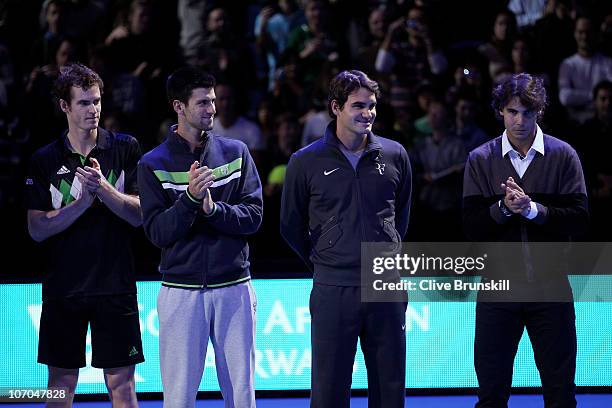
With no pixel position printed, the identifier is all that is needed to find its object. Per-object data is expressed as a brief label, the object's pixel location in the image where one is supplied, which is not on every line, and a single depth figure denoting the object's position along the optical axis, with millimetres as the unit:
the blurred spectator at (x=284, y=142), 16297
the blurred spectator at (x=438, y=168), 15508
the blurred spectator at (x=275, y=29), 18406
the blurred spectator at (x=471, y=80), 17078
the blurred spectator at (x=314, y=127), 16797
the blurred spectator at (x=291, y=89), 17625
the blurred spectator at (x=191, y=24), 18337
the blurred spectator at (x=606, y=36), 18141
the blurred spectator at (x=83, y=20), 18172
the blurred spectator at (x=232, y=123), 16781
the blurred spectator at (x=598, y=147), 15641
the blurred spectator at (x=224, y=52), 17648
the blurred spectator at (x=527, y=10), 18906
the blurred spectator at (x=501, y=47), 17766
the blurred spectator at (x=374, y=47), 17703
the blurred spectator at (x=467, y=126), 16578
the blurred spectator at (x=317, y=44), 17781
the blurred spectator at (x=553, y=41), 18078
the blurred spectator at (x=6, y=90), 17141
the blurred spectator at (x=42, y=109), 17078
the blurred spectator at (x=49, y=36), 17766
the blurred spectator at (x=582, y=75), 17656
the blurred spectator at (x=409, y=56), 17687
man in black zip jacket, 9266
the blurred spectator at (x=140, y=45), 17641
